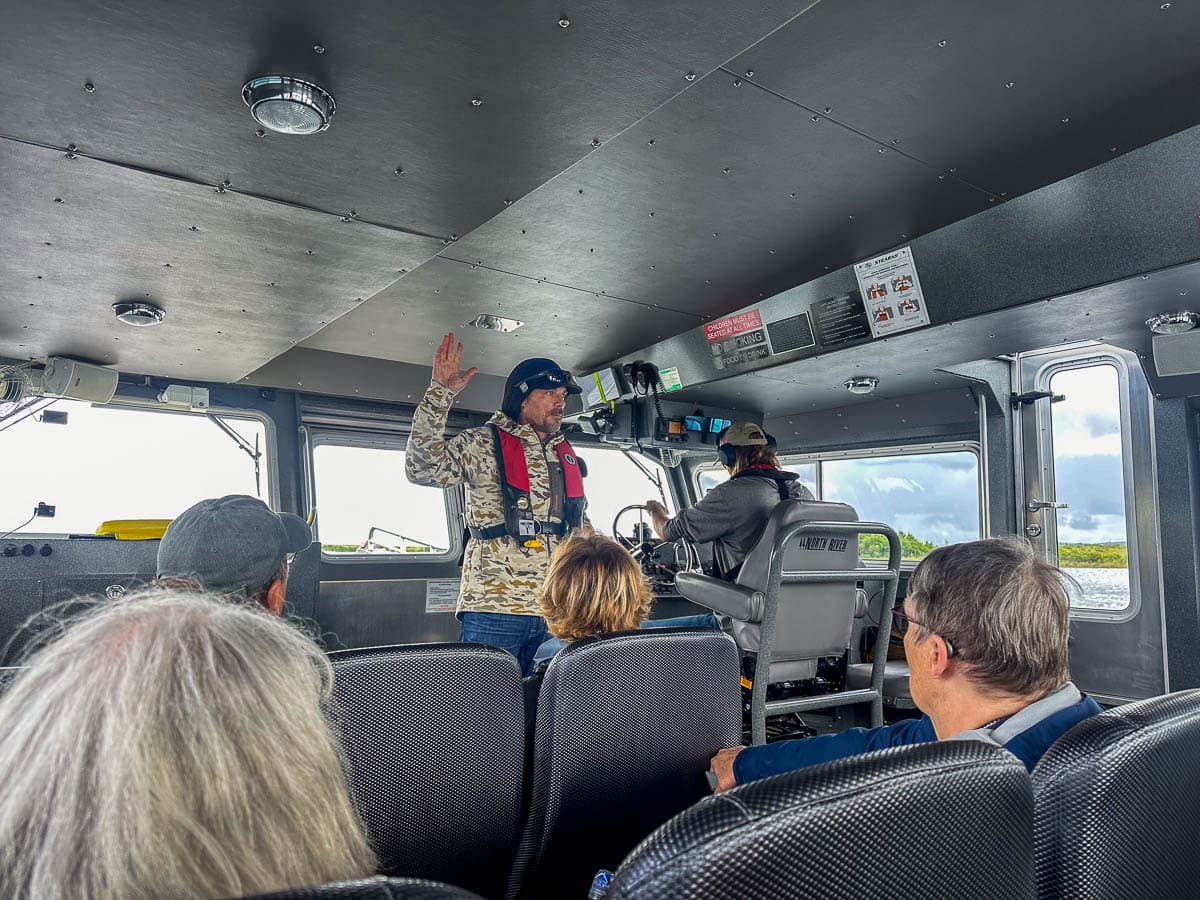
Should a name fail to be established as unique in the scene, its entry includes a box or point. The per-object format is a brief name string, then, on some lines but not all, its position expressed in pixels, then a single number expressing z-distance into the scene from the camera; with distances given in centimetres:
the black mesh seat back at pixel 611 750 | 156
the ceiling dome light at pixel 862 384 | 478
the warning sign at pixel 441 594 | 591
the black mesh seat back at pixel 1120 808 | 85
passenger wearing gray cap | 170
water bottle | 122
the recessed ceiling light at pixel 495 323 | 462
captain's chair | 319
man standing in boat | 313
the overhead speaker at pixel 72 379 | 467
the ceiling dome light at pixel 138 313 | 380
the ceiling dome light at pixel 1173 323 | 347
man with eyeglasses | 137
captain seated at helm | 366
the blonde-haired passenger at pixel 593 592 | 228
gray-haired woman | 50
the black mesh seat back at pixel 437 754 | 133
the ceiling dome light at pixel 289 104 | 201
